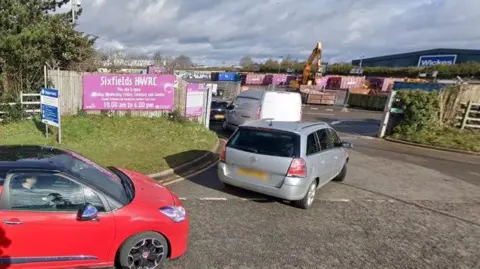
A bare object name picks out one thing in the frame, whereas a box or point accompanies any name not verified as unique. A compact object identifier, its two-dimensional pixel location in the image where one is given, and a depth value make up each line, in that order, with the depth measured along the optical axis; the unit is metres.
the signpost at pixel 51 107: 8.40
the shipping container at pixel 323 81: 48.62
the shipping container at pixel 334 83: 49.53
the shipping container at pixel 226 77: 50.90
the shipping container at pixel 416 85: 19.81
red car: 2.91
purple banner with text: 11.15
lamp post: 16.11
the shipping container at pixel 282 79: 57.38
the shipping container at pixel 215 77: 51.82
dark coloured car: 15.48
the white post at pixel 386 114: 13.81
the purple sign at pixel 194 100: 12.16
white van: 11.17
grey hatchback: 5.10
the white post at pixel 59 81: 11.00
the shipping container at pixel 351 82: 48.45
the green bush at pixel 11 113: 10.13
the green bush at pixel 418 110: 13.20
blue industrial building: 49.38
